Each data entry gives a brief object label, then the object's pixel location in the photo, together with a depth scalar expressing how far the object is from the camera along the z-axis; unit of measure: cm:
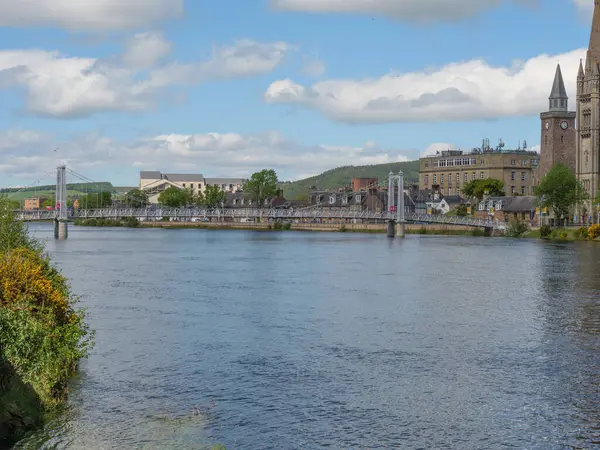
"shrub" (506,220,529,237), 13812
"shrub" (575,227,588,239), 12088
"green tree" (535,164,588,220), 13500
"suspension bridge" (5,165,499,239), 13762
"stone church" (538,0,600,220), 16000
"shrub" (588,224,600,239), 11919
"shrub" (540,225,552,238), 13012
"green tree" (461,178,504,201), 19225
